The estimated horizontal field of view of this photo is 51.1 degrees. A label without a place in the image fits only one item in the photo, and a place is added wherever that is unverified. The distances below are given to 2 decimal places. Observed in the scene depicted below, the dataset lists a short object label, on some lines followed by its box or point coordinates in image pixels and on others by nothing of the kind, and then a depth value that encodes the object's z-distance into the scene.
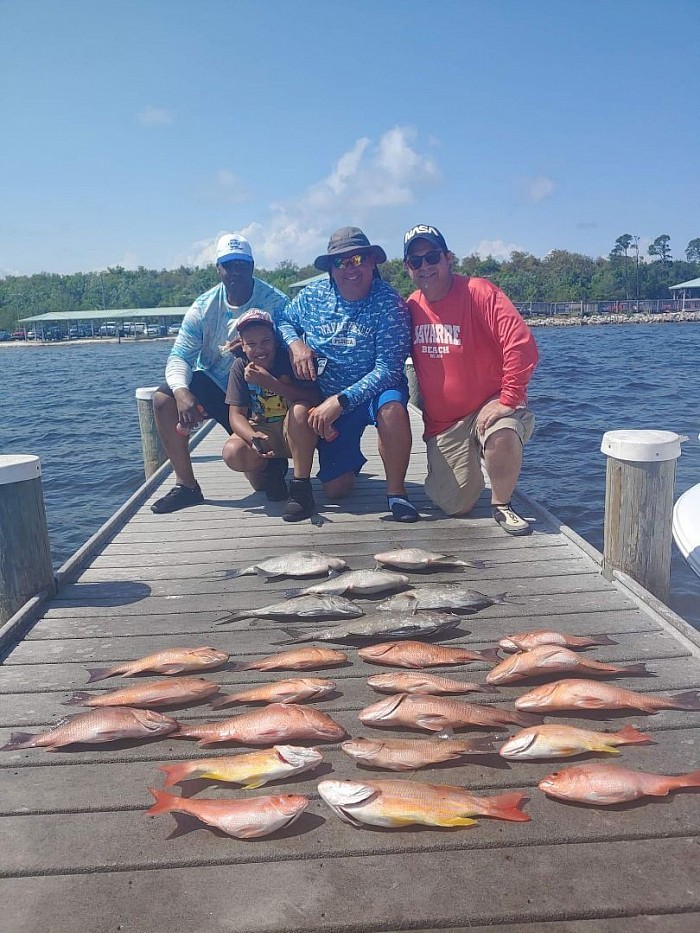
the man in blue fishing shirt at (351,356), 4.95
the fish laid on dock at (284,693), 2.79
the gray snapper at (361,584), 3.81
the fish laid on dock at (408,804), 2.09
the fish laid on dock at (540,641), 3.13
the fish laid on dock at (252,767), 2.32
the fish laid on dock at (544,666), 2.88
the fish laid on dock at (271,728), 2.53
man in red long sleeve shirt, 4.68
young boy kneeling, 5.10
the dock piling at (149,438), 8.41
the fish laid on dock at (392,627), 3.30
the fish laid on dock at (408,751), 2.37
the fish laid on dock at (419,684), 2.81
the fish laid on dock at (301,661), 3.09
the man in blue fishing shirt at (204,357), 5.50
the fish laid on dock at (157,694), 2.80
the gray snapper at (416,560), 4.13
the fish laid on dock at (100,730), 2.57
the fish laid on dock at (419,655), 3.05
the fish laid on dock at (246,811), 2.09
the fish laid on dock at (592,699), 2.67
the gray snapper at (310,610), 3.56
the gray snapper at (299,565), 4.12
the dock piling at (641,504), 3.80
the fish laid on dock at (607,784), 2.18
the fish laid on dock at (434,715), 2.56
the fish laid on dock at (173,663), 3.07
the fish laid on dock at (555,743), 2.39
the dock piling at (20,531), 3.70
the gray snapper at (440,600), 3.57
